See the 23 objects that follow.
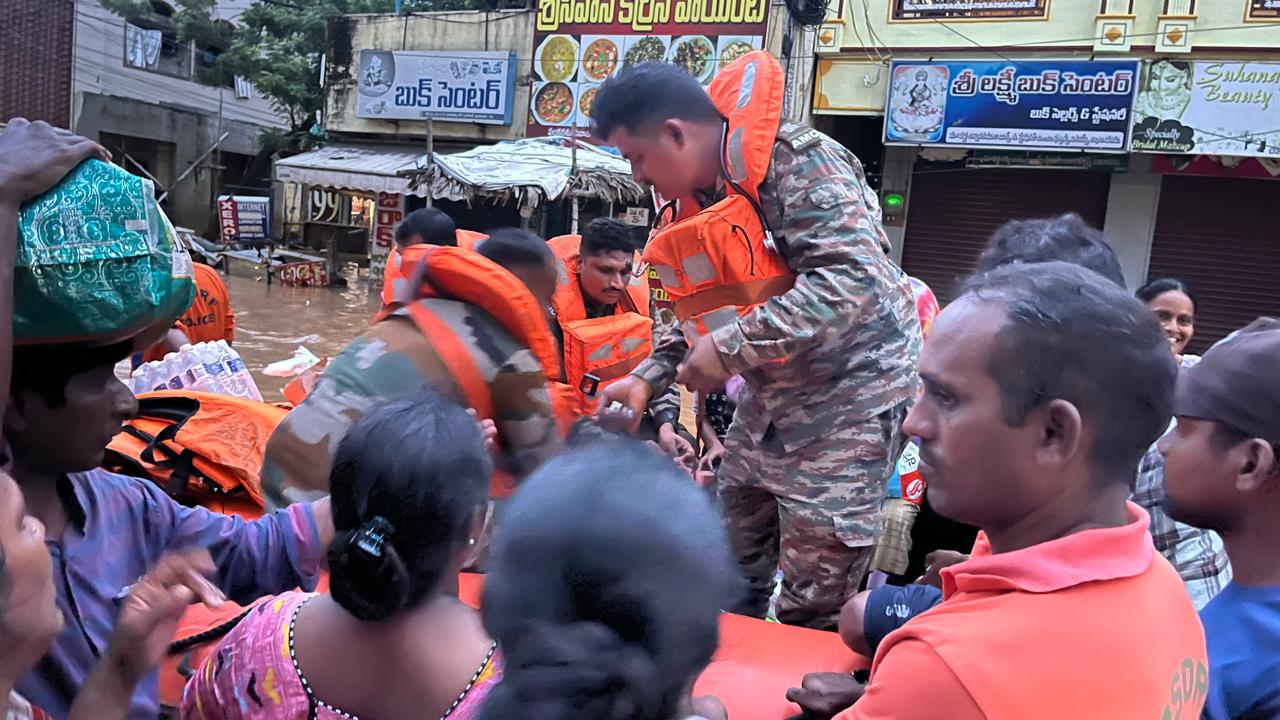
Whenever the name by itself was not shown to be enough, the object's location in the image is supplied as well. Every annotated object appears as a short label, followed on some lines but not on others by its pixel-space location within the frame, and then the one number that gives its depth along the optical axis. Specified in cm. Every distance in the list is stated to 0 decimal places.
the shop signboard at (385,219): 1571
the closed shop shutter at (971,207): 1088
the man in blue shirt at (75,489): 117
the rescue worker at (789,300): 216
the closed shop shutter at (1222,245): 1030
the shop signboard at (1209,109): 956
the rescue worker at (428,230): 444
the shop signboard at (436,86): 1438
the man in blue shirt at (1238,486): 136
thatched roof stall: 1168
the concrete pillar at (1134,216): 1055
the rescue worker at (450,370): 192
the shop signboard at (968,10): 1045
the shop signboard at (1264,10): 945
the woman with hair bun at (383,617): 122
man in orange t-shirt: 98
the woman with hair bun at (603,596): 75
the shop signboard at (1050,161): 1037
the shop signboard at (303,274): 1562
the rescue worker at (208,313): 457
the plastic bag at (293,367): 473
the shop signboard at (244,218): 1803
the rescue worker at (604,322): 364
